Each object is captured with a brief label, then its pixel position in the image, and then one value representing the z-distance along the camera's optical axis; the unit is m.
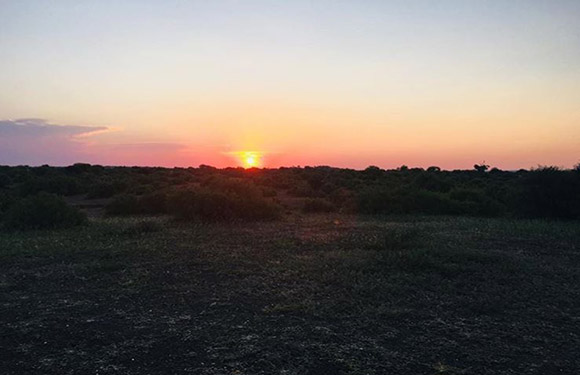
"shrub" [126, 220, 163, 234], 15.04
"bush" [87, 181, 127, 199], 33.97
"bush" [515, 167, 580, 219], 19.52
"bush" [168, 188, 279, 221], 18.62
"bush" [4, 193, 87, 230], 16.25
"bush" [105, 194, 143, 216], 23.12
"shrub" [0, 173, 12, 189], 40.56
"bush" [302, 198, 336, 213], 24.30
